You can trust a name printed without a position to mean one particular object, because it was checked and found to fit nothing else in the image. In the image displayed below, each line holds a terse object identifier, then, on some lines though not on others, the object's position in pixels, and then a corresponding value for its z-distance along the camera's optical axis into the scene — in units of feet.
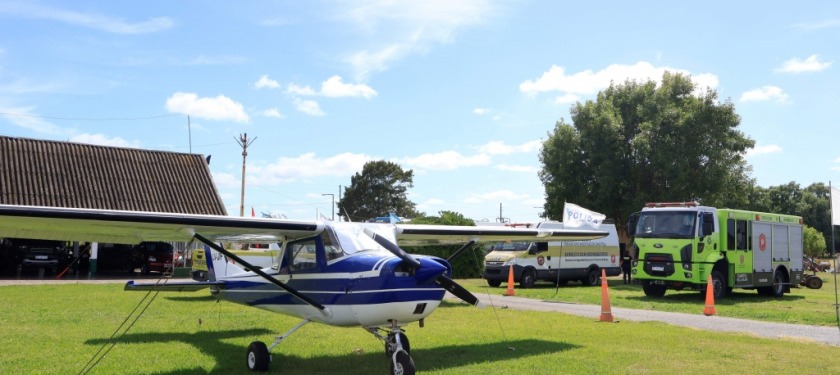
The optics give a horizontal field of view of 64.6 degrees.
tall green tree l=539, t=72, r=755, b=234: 124.57
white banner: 75.05
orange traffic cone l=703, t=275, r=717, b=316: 50.03
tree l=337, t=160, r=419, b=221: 237.86
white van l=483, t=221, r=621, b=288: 78.69
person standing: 87.92
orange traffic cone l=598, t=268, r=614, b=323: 44.14
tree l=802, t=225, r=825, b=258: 177.06
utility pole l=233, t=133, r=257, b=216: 158.51
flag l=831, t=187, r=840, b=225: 42.73
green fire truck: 60.64
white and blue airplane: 24.50
